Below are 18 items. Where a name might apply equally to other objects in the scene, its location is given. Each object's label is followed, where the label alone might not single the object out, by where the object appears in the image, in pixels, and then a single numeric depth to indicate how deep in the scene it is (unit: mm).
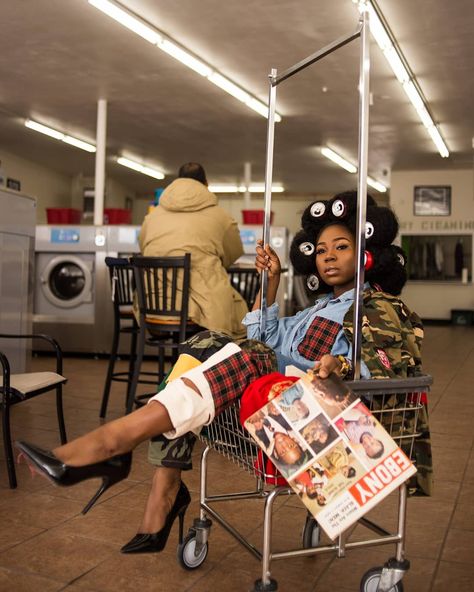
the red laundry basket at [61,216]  7703
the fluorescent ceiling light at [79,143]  10898
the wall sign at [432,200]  13250
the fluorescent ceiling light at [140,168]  12698
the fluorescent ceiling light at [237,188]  15680
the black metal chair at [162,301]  3588
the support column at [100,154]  8219
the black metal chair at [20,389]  2617
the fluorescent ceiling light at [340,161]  11519
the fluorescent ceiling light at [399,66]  5963
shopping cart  1530
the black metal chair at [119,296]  4012
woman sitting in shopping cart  1544
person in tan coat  3742
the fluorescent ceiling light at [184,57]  6535
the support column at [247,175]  11633
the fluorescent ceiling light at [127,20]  5689
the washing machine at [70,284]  6887
